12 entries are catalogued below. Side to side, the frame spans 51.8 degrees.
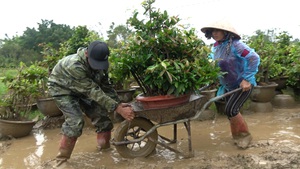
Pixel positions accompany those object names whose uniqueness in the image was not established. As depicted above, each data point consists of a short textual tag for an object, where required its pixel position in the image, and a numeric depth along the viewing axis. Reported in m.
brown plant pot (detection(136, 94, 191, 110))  3.89
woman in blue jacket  4.33
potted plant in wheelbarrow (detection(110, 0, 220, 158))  3.88
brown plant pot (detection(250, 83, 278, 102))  6.74
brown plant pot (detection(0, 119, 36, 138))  5.45
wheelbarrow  3.98
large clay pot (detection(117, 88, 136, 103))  6.60
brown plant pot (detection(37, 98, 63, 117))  6.10
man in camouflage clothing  3.83
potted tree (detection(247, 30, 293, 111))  6.79
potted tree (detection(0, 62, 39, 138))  5.51
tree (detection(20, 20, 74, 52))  33.44
